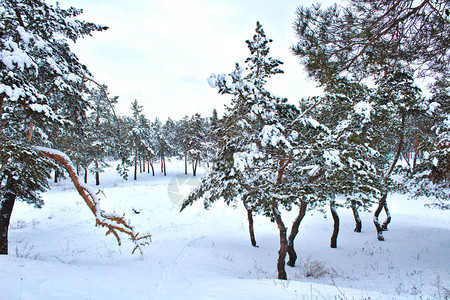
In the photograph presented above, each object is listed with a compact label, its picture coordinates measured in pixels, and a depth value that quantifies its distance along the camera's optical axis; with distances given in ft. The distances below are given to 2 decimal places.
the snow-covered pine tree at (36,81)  12.59
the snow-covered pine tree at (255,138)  18.06
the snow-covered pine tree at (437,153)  22.33
